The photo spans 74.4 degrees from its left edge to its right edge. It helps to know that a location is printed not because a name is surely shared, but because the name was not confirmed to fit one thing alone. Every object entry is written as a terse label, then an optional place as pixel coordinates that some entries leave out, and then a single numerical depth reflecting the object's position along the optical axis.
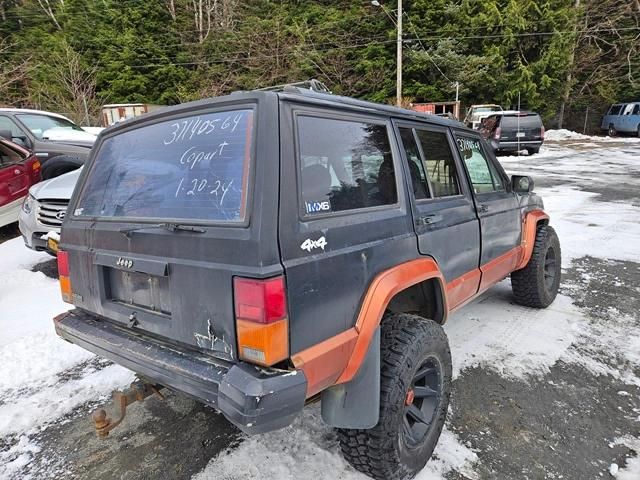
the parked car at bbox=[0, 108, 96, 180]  6.96
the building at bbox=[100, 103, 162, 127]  20.08
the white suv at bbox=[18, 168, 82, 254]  4.94
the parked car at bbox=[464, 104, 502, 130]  20.04
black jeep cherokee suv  1.63
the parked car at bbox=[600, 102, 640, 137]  23.39
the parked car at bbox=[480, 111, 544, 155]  16.12
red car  6.09
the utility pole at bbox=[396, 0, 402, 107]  19.86
